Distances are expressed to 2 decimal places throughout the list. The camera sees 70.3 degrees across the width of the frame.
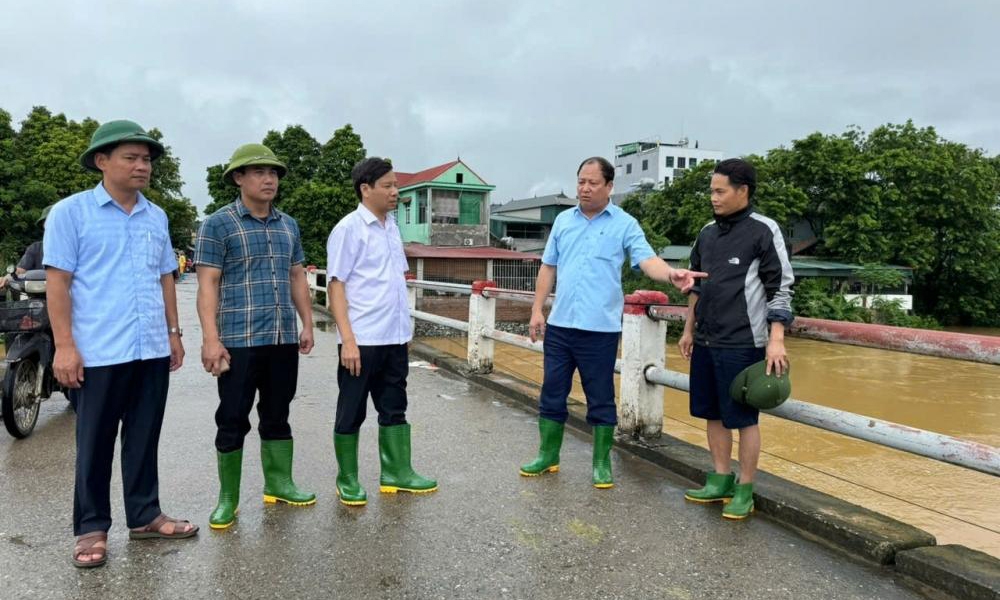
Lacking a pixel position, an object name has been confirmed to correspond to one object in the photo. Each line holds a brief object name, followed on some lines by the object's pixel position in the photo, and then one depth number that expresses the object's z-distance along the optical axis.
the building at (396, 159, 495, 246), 33.34
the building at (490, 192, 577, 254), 40.59
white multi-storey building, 58.34
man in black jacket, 3.17
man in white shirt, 3.45
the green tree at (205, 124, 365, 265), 28.00
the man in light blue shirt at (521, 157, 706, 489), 3.83
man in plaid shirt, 3.16
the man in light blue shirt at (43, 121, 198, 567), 2.73
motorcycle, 4.55
